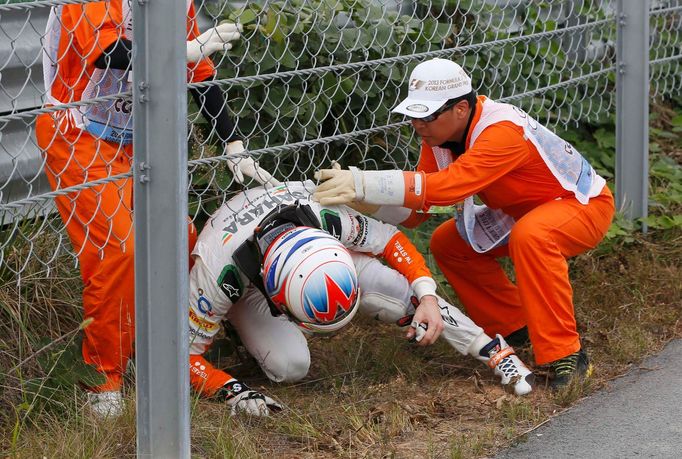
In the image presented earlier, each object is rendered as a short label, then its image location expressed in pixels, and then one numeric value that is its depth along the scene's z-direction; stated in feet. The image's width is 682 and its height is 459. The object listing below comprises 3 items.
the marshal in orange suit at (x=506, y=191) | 29.58
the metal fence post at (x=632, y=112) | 41.78
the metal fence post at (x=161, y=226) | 22.48
